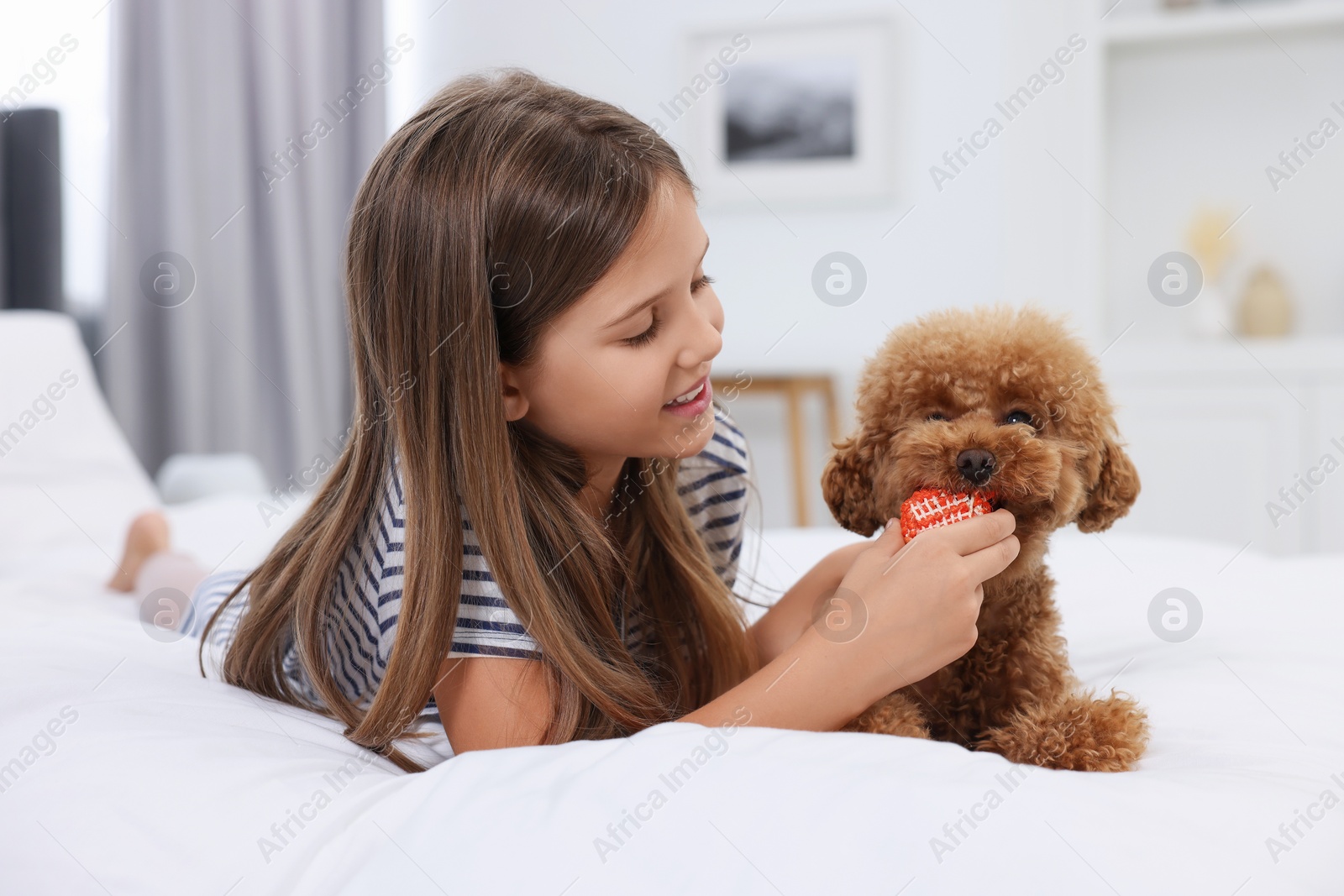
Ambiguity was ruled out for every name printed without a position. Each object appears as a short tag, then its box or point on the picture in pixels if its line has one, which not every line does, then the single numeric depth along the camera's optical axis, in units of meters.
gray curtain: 3.17
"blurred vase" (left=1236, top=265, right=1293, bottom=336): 3.21
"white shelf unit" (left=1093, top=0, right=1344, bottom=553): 2.99
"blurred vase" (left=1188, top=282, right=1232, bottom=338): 3.27
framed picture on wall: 3.56
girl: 0.88
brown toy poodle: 0.79
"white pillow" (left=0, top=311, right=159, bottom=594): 1.79
